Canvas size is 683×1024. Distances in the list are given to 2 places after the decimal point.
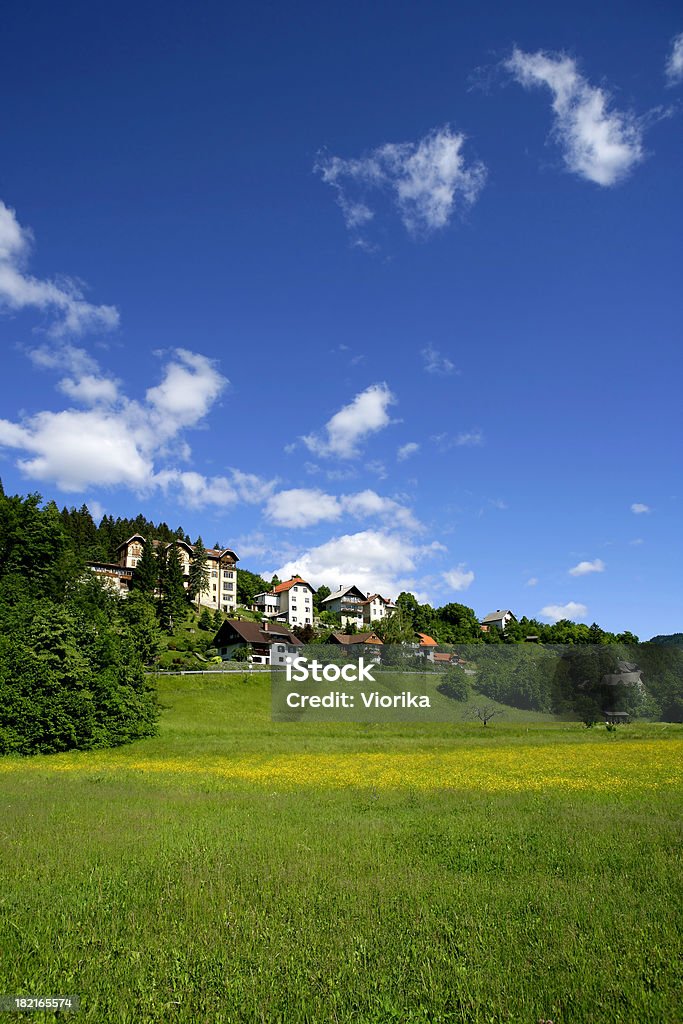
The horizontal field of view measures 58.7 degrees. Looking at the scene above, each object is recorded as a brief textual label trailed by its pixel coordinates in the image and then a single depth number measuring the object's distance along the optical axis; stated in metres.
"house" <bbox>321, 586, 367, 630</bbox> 163.00
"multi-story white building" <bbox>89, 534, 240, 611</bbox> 136.12
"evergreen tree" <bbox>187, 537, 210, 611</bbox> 135.12
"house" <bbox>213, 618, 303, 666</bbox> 96.69
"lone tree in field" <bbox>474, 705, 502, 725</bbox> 63.31
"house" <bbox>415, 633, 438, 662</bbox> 101.19
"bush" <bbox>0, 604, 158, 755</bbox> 40.28
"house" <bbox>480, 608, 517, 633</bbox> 193.40
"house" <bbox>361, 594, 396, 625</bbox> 167.75
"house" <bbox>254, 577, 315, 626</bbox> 149.25
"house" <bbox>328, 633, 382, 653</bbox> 99.66
